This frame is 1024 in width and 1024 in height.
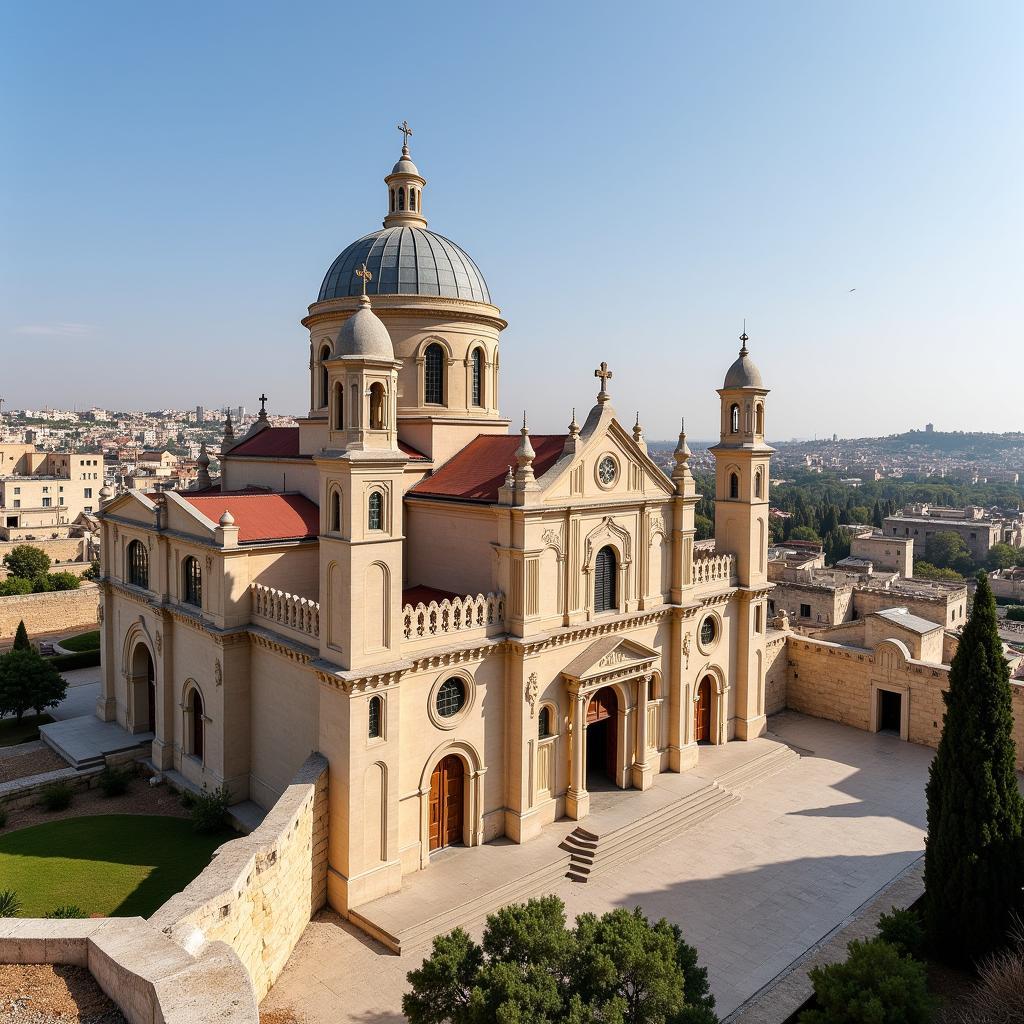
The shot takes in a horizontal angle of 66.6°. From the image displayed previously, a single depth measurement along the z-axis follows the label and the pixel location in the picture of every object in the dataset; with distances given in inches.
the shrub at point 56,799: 1002.7
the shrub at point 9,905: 697.0
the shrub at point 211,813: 908.0
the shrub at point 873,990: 539.8
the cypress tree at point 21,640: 1446.9
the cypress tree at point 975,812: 685.9
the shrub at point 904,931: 671.1
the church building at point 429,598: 763.4
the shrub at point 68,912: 696.4
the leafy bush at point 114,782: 1033.5
